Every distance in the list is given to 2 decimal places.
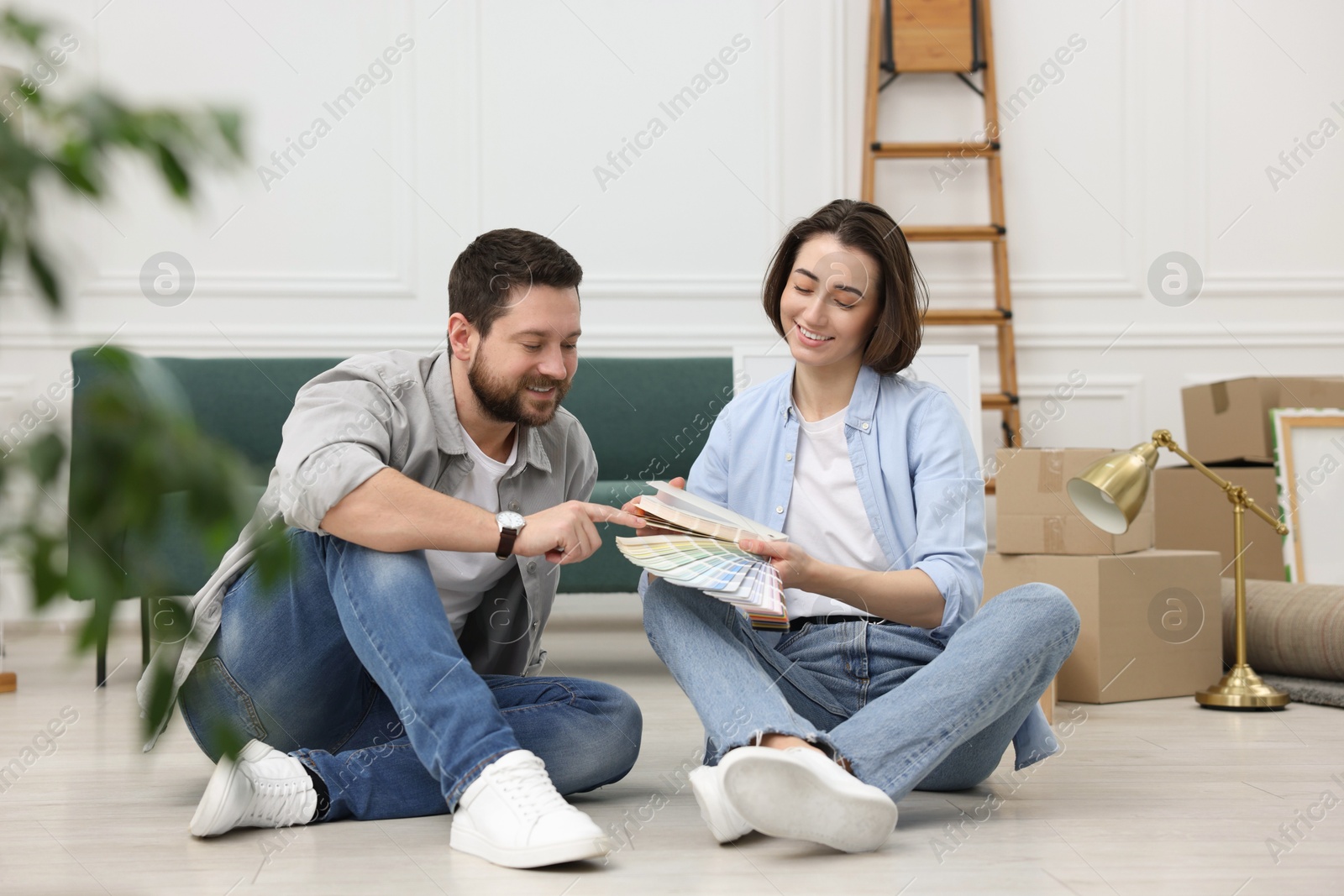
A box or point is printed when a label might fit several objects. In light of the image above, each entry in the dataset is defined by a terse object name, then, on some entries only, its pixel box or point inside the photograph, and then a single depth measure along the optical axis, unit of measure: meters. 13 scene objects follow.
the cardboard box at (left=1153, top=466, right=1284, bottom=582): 6.51
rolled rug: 5.21
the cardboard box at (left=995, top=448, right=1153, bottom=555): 5.29
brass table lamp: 4.26
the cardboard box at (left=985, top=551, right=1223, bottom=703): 5.19
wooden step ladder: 7.79
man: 2.69
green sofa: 5.98
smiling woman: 2.69
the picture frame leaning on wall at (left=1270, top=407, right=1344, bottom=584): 6.45
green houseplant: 0.84
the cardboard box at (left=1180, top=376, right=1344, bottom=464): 6.54
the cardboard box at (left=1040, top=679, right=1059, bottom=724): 4.71
